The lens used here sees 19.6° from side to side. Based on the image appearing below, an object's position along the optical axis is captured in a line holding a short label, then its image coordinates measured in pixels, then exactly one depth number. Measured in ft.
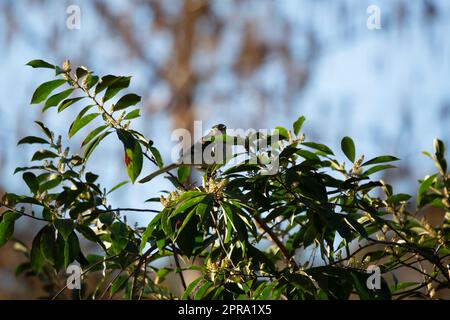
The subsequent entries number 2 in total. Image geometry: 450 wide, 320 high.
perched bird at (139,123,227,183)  8.33
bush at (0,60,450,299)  7.98
